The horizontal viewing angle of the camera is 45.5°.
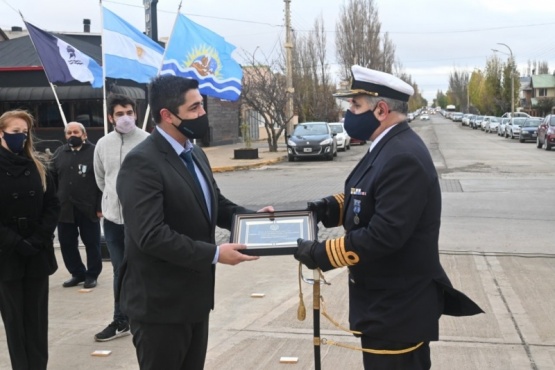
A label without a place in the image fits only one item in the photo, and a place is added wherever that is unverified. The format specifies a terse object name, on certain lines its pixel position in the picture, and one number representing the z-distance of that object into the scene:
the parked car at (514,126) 42.69
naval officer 2.93
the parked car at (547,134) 30.22
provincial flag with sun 10.09
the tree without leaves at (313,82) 44.66
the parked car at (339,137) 32.81
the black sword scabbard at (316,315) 3.35
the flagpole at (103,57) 9.00
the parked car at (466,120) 77.84
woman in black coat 4.34
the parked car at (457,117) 100.36
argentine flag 9.59
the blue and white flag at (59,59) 9.86
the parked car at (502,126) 48.12
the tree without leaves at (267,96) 31.30
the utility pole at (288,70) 33.59
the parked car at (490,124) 55.47
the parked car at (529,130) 38.22
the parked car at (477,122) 67.09
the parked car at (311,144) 26.78
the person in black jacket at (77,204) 7.00
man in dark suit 2.97
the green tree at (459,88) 152.12
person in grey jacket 5.56
